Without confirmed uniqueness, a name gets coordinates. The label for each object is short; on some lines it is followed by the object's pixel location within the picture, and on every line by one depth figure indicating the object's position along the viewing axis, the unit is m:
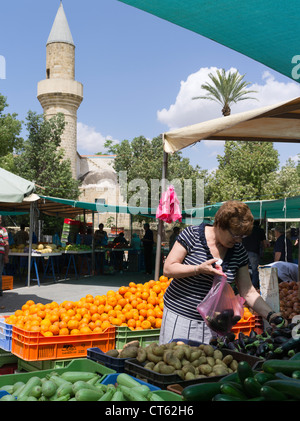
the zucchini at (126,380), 2.18
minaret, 36.19
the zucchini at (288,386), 1.80
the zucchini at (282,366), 2.13
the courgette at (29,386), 2.14
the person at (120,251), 17.47
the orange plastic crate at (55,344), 3.57
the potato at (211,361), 2.53
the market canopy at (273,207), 13.98
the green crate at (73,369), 2.50
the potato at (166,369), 2.36
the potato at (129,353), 2.73
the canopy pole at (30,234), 11.90
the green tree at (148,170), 32.34
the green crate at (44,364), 3.61
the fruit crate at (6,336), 3.90
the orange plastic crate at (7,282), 10.31
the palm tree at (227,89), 33.66
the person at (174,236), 14.91
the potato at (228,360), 2.60
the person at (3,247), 9.05
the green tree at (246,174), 32.38
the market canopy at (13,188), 8.88
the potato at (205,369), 2.42
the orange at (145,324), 4.49
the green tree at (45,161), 25.58
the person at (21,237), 14.55
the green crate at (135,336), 4.00
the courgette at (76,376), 2.39
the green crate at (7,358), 3.96
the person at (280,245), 9.49
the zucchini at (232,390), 1.86
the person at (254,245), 9.93
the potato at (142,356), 2.56
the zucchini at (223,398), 1.77
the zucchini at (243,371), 2.02
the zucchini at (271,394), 1.77
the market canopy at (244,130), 4.55
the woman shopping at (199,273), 3.05
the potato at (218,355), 2.63
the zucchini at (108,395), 2.00
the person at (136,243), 18.28
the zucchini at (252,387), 1.89
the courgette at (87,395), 1.99
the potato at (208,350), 2.65
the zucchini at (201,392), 1.91
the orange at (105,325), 4.15
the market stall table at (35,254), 12.40
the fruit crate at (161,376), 2.27
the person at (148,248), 16.02
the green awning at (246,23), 3.40
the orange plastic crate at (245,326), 4.37
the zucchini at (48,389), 2.14
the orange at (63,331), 3.93
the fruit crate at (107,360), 2.67
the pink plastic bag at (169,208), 7.65
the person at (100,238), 17.05
